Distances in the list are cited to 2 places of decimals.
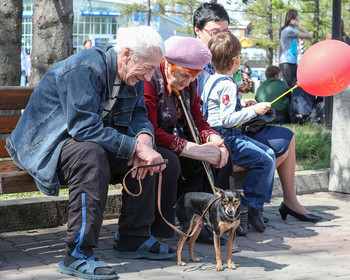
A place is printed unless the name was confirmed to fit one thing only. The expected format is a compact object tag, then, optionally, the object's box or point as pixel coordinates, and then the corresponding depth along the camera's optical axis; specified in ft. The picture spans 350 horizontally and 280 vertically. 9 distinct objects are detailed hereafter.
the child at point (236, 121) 16.58
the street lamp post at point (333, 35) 29.76
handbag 17.53
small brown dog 13.32
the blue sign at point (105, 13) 205.26
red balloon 16.60
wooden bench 14.76
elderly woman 14.67
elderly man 12.64
